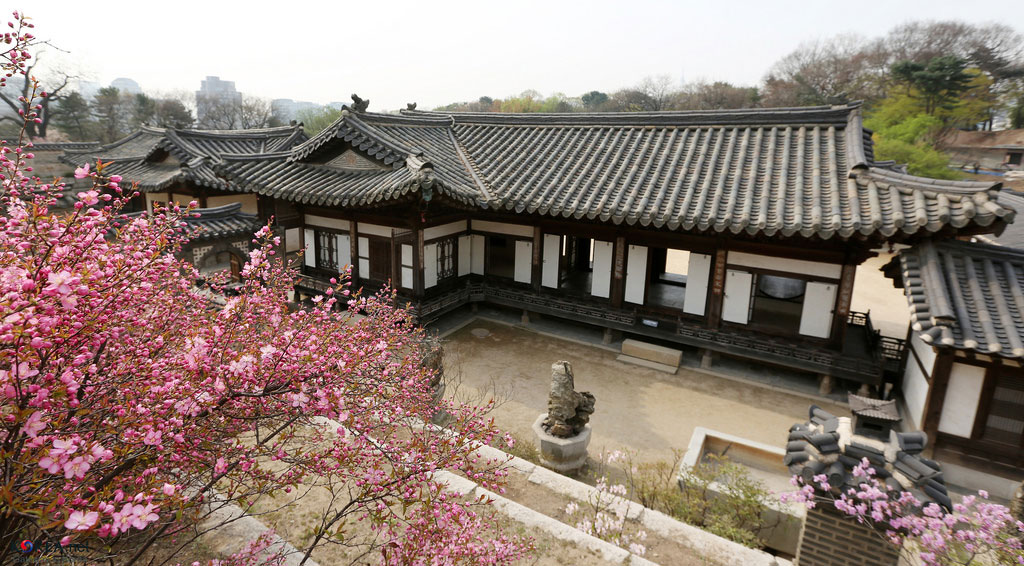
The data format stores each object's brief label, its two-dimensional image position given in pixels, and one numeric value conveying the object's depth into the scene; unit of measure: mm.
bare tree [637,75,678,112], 65838
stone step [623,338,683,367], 11930
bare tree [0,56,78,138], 42938
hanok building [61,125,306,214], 18812
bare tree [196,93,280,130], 69875
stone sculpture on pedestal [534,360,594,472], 7547
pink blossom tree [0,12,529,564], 2461
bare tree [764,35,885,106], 43156
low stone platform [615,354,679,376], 11734
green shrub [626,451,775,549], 6270
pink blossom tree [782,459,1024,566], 4383
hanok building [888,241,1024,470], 7141
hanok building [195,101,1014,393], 10180
